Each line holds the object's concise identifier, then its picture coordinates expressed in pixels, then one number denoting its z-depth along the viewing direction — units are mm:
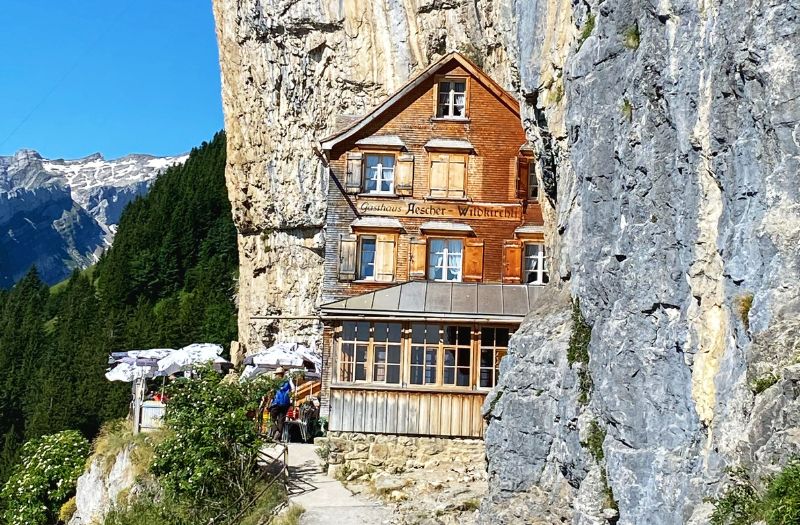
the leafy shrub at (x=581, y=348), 15211
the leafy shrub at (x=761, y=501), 8461
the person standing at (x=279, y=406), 22750
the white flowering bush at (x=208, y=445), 17922
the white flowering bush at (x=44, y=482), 26281
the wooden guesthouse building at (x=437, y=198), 24109
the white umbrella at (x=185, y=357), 27312
